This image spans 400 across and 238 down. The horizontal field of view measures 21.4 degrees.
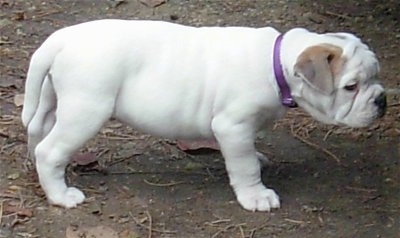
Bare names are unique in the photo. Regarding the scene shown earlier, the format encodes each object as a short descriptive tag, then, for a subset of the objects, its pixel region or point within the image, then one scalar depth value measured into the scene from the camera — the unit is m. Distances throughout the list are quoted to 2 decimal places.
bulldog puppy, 3.60
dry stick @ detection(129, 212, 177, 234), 3.67
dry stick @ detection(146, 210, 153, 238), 3.66
